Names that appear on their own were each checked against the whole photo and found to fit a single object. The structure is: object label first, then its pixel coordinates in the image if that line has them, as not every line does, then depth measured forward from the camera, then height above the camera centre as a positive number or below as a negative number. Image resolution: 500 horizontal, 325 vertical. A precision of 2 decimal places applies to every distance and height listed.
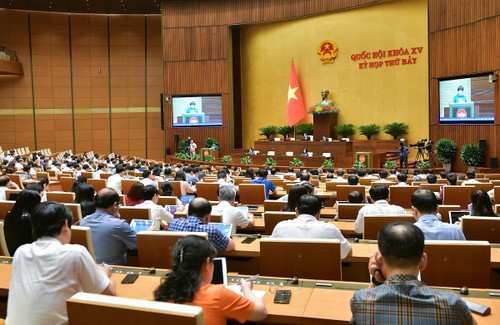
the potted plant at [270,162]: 17.41 -0.84
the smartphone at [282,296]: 2.78 -0.86
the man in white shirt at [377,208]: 4.91 -0.72
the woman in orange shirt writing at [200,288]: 2.26 -0.64
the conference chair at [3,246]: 4.11 -0.81
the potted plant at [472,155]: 14.22 -0.62
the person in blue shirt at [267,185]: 8.38 -0.77
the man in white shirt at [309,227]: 3.78 -0.66
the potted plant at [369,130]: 18.53 +0.16
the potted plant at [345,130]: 18.95 +0.18
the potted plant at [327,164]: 16.18 -0.87
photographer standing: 15.80 -0.60
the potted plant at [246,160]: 18.02 -0.80
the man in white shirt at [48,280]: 2.49 -0.67
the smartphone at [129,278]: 3.23 -0.86
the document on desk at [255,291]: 2.84 -0.84
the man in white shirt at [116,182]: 9.05 -0.72
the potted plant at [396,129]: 18.11 +0.17
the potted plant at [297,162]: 16.83 -0.84
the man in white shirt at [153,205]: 5.27 -0.67
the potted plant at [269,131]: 20.66 +0.22
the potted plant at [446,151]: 15.11 -0.52
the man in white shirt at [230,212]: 5.13 -0.73
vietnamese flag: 20.50 +1.21
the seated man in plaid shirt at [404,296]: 1.90 -0.60
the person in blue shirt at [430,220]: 3.76 -0.63
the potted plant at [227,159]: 18.52 -0.77
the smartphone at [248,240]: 4.30 -0.85
